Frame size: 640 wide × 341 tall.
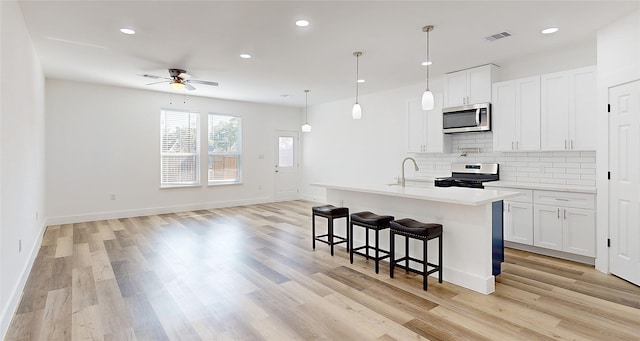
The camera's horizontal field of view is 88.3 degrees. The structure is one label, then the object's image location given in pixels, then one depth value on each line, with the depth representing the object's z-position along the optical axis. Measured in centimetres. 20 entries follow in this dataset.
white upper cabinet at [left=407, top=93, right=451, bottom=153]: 568
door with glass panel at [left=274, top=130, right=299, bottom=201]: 919
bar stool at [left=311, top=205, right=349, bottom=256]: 423
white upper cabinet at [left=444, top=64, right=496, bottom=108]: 497
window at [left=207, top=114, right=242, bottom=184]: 802
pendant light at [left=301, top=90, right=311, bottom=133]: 690
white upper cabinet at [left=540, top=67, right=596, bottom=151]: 401
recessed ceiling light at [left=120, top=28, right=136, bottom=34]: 367
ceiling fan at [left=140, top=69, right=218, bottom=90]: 525
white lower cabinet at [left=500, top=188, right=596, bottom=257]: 383
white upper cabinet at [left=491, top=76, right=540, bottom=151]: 448
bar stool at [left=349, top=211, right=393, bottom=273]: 360
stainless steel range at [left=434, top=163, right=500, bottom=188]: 493
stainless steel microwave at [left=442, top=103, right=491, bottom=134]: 496
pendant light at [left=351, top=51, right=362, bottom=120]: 441
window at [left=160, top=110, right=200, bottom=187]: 735
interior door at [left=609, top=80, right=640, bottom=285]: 322
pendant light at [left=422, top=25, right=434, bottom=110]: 363
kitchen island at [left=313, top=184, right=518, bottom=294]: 305
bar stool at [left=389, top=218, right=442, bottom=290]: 308
